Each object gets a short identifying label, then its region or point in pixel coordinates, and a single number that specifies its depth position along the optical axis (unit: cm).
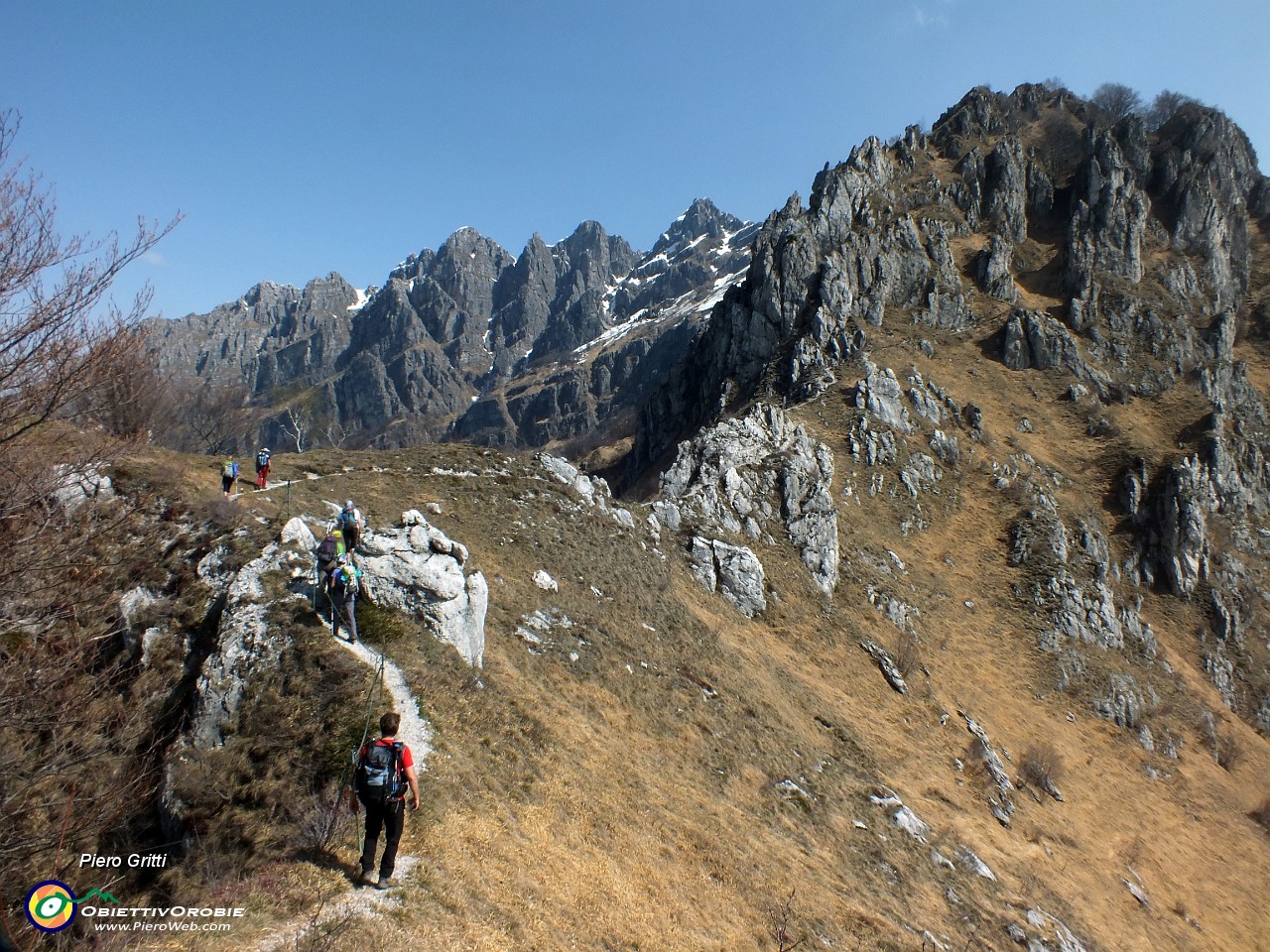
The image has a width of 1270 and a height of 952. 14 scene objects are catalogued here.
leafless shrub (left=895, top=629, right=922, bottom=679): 3403
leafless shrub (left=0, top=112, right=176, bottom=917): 786
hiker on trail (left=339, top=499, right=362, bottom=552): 1714
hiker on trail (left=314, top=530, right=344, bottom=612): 1449
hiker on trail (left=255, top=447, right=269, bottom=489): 2419
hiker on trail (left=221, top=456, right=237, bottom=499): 2164
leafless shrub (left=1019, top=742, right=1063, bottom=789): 3073
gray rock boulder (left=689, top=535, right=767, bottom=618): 3394
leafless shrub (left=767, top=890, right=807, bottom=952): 1197
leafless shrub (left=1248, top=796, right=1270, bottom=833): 3497
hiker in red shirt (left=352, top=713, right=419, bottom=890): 816
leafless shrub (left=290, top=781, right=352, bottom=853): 933
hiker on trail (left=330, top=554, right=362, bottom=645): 1398
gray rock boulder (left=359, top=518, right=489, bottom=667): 1603
